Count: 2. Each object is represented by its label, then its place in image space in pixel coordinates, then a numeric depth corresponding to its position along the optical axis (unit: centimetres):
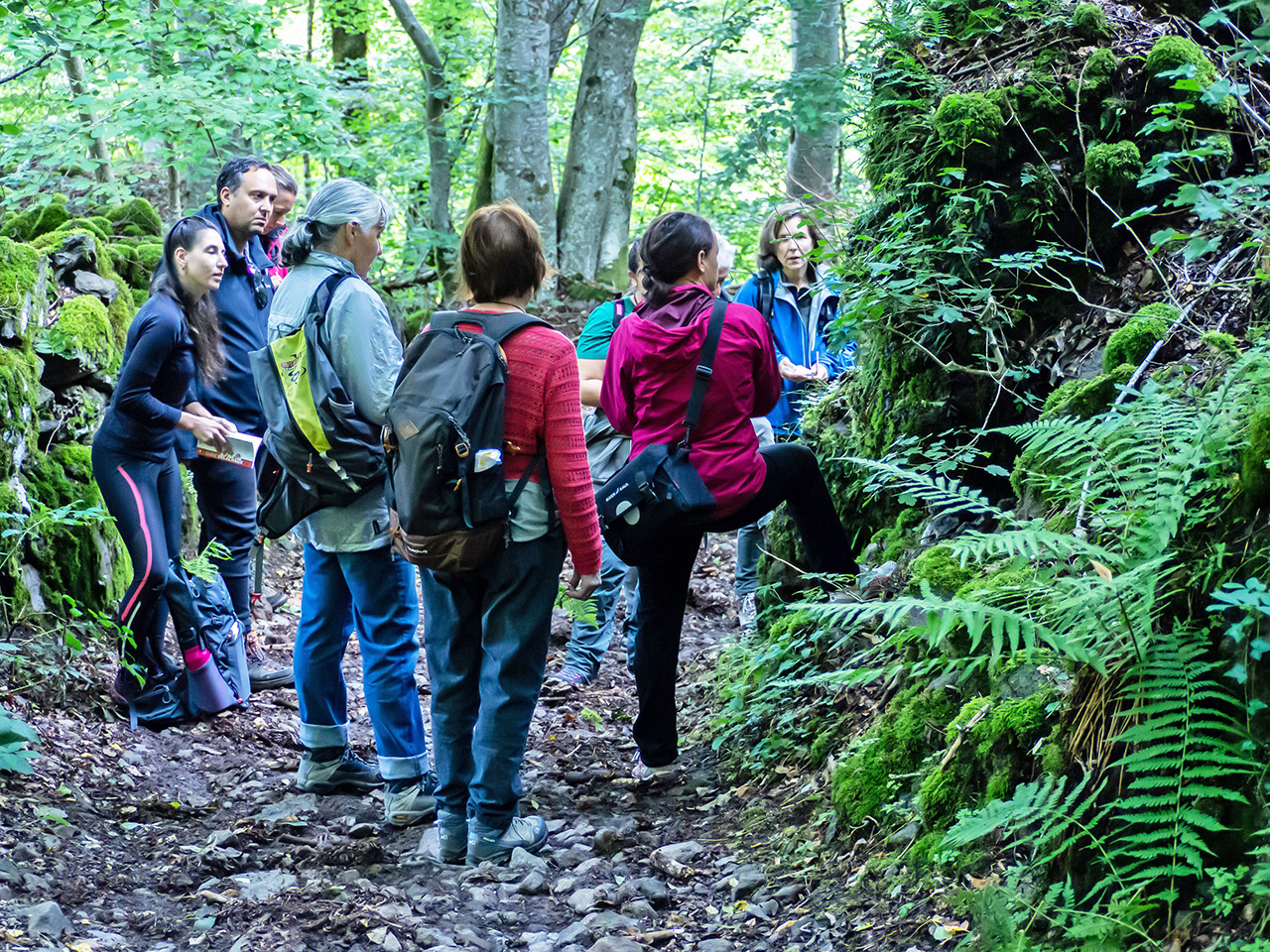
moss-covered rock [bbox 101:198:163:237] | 999
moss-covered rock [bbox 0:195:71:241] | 845
